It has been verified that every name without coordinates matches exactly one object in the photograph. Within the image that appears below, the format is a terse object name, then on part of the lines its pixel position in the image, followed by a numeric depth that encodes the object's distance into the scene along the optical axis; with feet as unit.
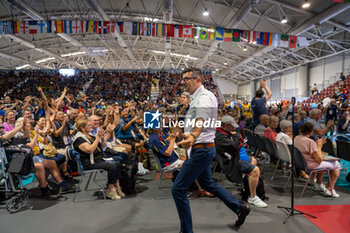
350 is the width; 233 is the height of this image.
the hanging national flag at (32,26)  33.04
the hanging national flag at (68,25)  33.27
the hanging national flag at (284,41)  36.25
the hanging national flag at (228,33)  35.32
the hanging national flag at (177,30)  33.73
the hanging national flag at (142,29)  34.12
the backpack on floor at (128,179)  11.73
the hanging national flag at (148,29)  34.12
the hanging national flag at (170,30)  33.78
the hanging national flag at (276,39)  36.09
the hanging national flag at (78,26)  33.09
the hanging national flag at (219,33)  34.86
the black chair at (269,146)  13.20
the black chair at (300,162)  10.46
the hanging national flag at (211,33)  34.47
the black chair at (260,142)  14.69
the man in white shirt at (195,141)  6.45
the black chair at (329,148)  14.33
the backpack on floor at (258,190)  10.55
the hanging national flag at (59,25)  33.35
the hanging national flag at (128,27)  34.27
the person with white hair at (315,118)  13.94
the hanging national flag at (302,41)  36.62
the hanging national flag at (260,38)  35.65
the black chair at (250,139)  16.55
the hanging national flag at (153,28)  34.00
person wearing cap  9.66
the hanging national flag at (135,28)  34.22
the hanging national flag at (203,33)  34.14
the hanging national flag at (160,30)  33.88
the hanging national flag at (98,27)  33.17
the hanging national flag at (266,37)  35.70
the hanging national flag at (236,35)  35.27
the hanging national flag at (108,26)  33.27
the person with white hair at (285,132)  11.64
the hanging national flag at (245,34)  35.24
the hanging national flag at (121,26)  33.74
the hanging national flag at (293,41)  36.50
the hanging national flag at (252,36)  35.32
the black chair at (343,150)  12.41
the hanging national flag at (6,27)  32.68
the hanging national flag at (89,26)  33.01
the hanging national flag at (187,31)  33.68
